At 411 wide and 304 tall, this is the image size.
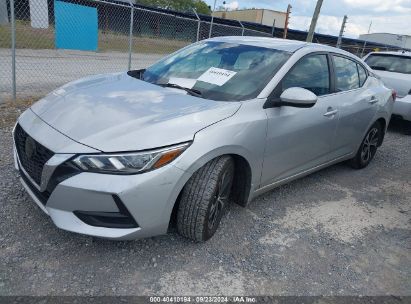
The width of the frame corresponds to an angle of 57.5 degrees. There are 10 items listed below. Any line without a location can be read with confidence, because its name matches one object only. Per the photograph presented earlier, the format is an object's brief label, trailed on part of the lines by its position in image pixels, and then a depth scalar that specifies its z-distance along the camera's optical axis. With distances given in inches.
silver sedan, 94.7
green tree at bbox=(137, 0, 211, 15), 1944.4
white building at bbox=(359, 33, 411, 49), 1766.7
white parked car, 279.4
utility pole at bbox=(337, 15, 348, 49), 614.8
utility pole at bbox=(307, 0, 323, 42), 502.0
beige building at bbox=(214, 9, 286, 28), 2038.0
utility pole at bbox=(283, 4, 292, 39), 690.3
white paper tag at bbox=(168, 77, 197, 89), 132.9
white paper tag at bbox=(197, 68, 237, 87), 132.0
